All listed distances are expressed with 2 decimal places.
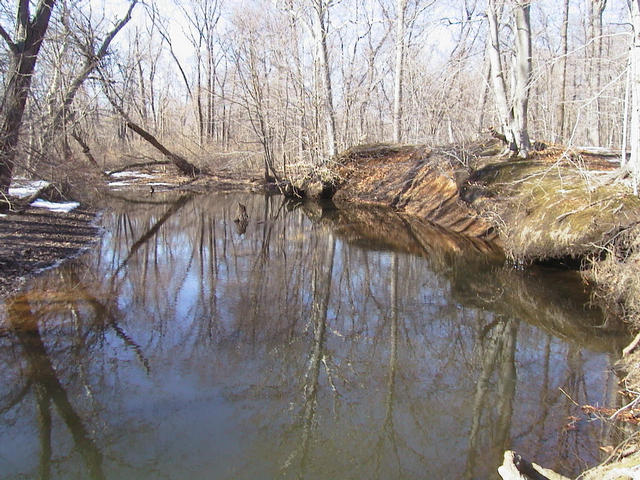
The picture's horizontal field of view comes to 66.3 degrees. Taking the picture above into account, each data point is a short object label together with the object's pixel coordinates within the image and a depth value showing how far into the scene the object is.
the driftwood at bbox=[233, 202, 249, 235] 14.47
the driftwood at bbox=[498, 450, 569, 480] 3.37
